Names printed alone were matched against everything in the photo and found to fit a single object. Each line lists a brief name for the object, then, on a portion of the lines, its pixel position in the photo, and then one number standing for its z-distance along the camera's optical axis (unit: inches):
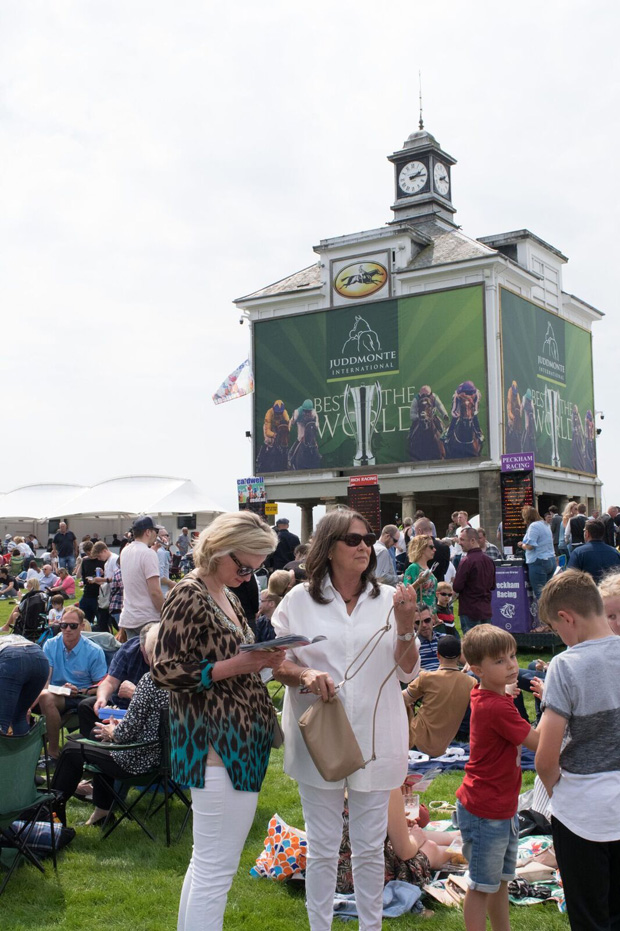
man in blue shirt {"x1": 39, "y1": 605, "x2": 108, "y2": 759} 307.3
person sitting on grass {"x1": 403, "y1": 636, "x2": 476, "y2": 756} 250.8
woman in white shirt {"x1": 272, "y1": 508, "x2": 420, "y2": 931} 145.1
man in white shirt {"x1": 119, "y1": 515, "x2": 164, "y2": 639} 337.1
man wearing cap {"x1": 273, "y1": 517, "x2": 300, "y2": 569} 544.9
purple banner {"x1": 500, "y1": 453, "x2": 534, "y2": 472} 894.4
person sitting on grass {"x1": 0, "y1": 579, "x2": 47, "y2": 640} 423.2
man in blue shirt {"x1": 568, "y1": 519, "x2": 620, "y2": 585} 370.3
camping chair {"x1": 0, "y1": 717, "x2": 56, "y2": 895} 195.0
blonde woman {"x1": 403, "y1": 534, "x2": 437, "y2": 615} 391.5
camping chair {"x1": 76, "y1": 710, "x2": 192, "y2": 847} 224.4
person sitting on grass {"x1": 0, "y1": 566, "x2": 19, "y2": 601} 935.0
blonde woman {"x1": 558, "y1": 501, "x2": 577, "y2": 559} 652.1
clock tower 1534.2
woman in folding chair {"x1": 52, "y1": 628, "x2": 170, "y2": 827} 223.5
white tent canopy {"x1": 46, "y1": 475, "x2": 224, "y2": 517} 1339.8
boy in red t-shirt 148.5
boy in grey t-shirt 120.7
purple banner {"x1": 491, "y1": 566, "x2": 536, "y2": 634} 489.1
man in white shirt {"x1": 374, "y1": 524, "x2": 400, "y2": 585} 431.2
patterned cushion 196.1
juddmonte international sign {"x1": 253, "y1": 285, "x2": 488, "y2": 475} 1266.0
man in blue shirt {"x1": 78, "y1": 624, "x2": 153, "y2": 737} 264.4
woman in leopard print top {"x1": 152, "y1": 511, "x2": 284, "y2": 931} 131.0
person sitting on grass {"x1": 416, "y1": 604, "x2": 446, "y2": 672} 337.4
